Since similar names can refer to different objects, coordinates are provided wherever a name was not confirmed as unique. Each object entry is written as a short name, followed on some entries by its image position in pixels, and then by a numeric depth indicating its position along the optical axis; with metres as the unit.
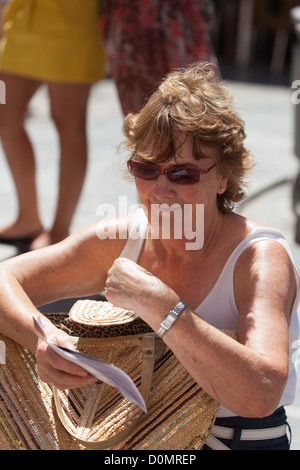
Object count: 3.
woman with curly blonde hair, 3.28
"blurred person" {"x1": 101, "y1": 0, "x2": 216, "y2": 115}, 7.07
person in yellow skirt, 7.76
